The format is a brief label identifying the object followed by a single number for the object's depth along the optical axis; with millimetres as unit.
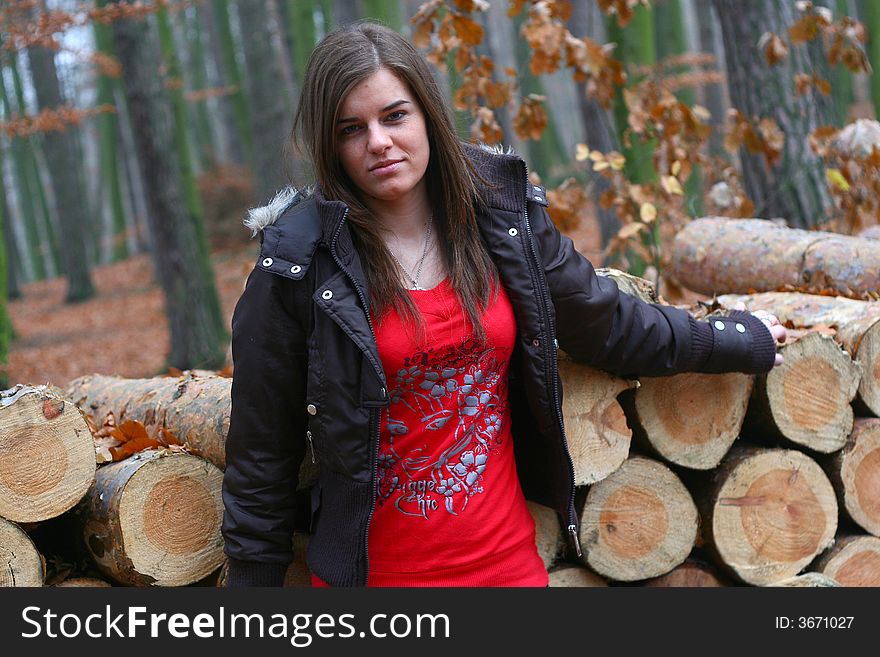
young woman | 2268
